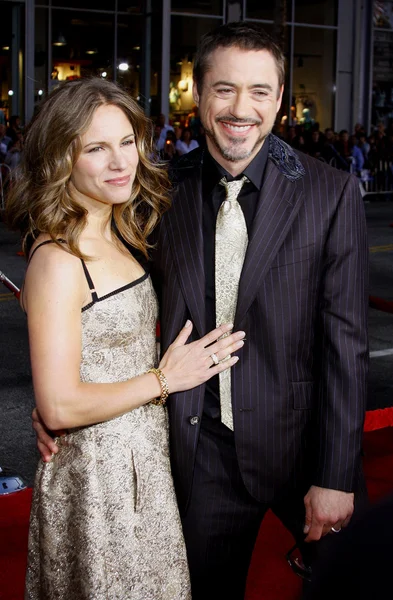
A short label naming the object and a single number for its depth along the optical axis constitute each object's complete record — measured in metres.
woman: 2.51
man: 2.71
